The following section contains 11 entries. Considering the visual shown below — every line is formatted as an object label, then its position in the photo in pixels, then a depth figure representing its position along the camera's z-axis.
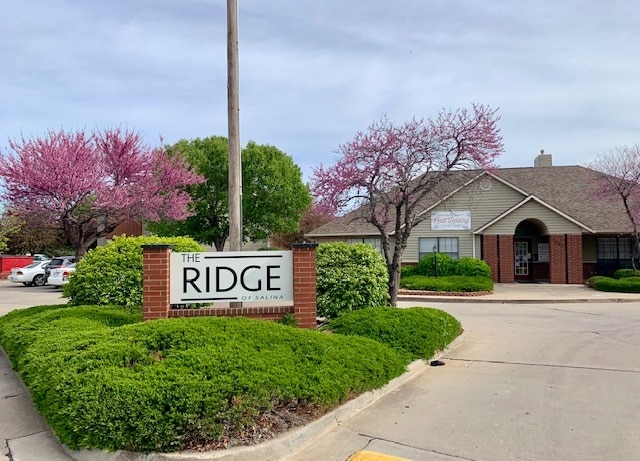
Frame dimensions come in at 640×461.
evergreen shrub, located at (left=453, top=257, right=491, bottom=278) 24.38
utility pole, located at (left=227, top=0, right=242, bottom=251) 9.12
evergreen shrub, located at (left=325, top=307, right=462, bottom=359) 7.88
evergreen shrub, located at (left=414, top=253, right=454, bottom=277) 25.28
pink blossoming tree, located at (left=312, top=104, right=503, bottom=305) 11.91
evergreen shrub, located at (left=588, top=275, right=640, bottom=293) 20.62
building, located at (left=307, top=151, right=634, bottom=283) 25.58
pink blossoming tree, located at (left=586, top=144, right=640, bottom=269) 23.12
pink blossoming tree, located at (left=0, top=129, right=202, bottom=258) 13.00
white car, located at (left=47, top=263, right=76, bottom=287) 26.64
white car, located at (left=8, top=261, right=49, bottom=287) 30.05
